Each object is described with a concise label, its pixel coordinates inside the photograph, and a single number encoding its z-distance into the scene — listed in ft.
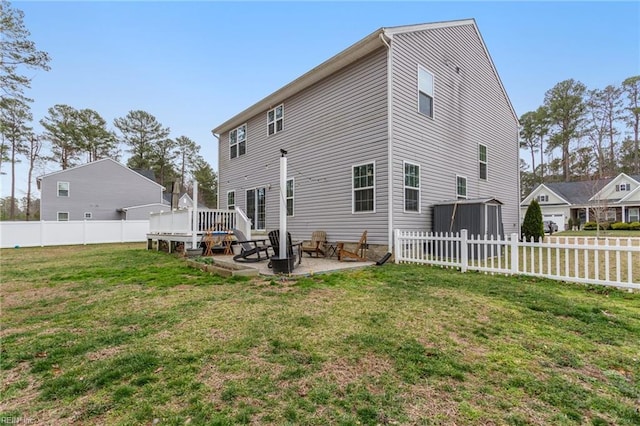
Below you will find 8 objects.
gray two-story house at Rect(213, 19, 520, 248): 26.63
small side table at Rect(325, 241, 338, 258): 29.57
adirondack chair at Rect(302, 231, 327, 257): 29.53
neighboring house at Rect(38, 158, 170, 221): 71.26
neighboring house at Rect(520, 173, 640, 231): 86.38
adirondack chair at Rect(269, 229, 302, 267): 22.13
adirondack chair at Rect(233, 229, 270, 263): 24.94
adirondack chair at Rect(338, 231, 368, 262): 26.09
